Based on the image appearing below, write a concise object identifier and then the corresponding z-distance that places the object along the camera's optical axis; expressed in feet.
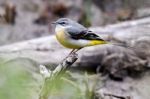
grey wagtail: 22.81
